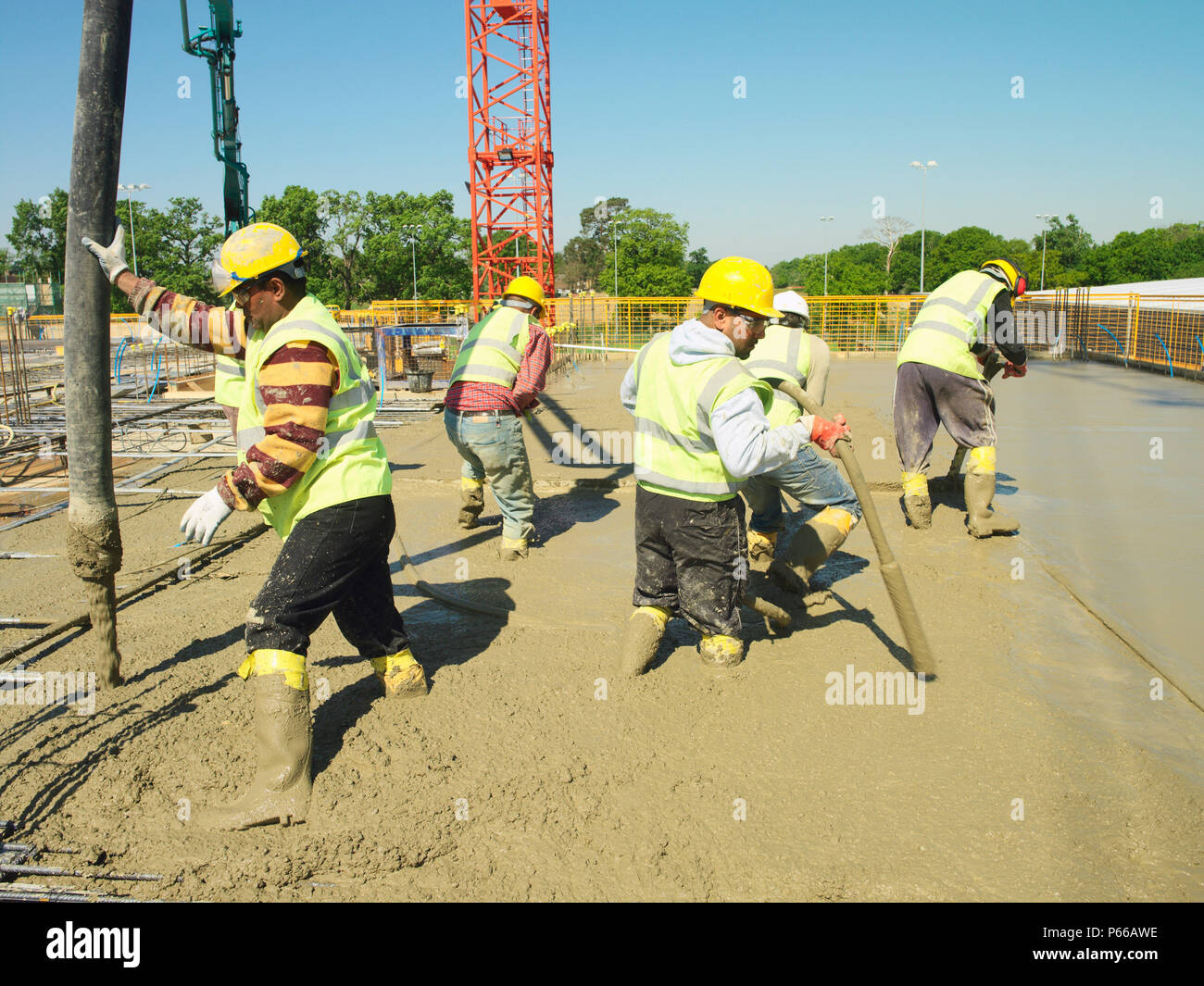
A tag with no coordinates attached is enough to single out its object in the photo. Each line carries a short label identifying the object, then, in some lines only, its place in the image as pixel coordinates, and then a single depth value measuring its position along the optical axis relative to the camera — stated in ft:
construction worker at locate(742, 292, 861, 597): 15.21
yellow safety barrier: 63.82
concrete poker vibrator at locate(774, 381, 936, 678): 12.09
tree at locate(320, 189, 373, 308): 178.70
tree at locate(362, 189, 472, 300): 176.76
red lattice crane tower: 87.56
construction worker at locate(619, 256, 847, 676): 11.41
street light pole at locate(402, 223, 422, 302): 176.24
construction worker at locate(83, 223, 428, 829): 9.73
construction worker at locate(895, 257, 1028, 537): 19.92
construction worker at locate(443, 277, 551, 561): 18.62
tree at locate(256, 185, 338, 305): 172.24
